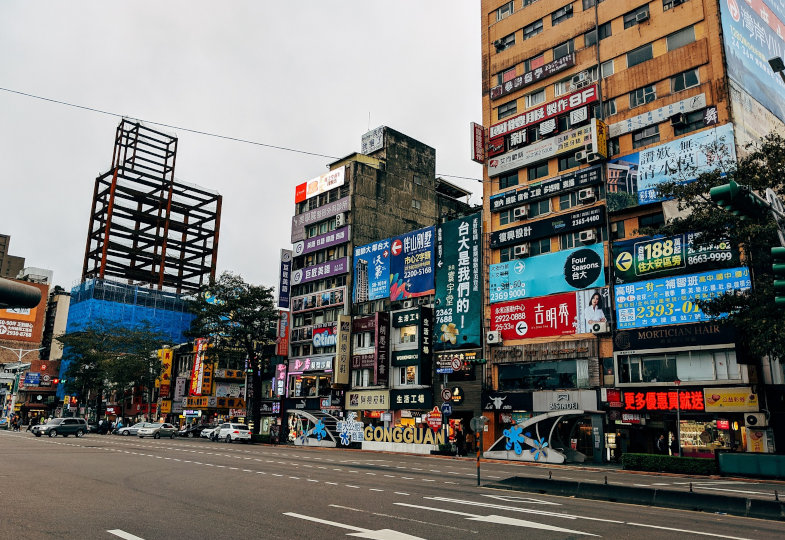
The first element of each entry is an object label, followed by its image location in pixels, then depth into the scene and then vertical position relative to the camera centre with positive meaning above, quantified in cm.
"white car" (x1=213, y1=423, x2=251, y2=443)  5689 -260
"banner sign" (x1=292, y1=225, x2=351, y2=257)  6296 +1693
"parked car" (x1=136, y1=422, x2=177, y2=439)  5875 -268
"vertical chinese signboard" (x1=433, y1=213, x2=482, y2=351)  4875 +977
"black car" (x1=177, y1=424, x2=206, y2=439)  6965 -310
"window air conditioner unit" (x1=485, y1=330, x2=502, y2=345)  4619 +526
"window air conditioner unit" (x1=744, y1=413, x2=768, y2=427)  3254 -28
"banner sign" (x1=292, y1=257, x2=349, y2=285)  6172 +1366
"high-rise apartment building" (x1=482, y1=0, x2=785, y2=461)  3619 +1311
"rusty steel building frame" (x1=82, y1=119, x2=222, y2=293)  12069 +3548
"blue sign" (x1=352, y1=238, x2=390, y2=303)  5753 +1253
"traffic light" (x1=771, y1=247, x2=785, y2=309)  1174 +273
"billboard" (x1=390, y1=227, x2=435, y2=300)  5338 +1237
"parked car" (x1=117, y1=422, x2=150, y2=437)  6136 -279
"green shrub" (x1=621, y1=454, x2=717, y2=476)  2692 -229
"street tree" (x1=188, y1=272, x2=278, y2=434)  5959 +843
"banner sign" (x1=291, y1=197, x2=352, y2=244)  6432 +2019
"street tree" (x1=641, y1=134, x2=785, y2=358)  2595 +792
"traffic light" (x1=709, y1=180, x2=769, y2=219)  1020 +356
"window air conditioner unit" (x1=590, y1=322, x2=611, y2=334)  3994 +529
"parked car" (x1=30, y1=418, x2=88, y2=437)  5250 -227
